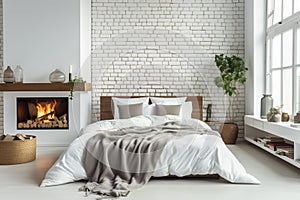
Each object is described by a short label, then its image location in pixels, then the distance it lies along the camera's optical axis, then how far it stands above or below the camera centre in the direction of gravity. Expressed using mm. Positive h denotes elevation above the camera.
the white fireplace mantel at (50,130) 7355 -380
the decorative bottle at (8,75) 7125 +403
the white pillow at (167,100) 5921 -8
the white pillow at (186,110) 5469 -139
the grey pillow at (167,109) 5545 -141
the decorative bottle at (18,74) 7205 +427
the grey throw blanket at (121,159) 4383 -627
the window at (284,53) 6094 +727
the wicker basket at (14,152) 5621 -701
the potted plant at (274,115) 6004 -216
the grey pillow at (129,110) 5318 -141
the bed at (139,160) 4406 -637
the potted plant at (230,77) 7363 +384
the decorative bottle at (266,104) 6656 -67
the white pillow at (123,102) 5529 -35
